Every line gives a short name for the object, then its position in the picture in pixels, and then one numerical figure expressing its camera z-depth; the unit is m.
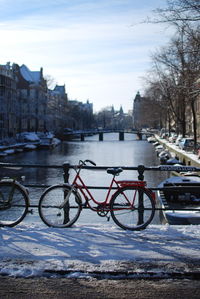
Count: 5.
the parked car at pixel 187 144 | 41.25
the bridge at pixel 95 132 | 92.50
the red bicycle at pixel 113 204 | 6.36
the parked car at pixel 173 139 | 57.42
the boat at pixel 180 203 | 12.54
